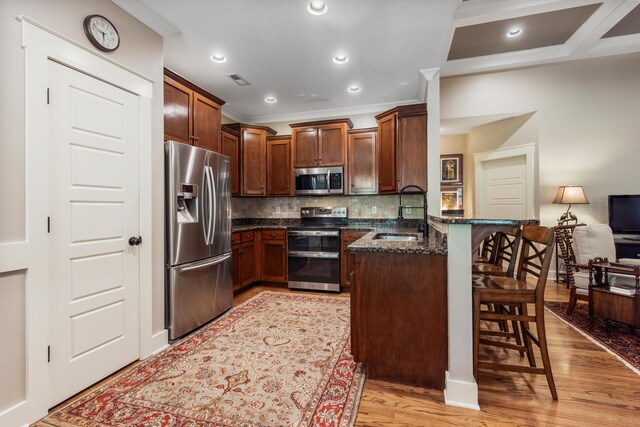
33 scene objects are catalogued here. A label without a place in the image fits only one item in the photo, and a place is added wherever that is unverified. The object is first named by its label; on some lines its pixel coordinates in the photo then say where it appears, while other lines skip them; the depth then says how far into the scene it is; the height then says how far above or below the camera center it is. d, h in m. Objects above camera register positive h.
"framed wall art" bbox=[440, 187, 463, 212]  6.02 +0.27
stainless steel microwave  4.35 +0.48
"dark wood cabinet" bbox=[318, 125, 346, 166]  4.32 +1.01
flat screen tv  3.88 -0.05
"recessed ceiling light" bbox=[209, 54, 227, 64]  2.97 +1.64
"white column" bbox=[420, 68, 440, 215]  3.36 +0.95
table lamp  4.02 +0.18
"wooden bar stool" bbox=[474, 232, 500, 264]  2.62 -0.43
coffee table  2.40 -0.79
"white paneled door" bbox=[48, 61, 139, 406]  1.72 -0.12
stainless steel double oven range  4.07 -0.68
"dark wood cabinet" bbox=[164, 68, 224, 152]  2.66 +1.02
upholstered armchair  3.04 -0.47
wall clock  1.86 +1.23
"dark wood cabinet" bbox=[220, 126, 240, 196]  4.19 +0.90
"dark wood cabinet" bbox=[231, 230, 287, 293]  4.15 -0.68
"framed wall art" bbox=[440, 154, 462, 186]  6.02 +0.90
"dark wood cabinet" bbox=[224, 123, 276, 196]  4.45 +0.87
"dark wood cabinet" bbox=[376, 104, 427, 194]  3.81 +0.89
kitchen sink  2.88 -0.26
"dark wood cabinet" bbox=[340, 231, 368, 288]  4.02 -0.65
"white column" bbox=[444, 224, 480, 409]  1.69 -0.65
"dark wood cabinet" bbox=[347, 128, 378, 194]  4.28 +0.76
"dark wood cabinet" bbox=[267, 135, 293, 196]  4.61 +0.75
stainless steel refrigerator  2.48 -0.24
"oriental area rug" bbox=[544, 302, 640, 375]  2.17 -1.11
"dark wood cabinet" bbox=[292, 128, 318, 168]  4.43 +1.01
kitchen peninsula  1.70 -0.63
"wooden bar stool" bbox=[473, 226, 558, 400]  1.66 -0.54
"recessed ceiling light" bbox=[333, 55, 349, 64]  2.99 +1.65
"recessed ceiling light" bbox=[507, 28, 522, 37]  3.23 +2.07
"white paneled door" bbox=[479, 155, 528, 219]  4.75 +0.40
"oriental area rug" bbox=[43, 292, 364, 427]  1.59 -1.16
